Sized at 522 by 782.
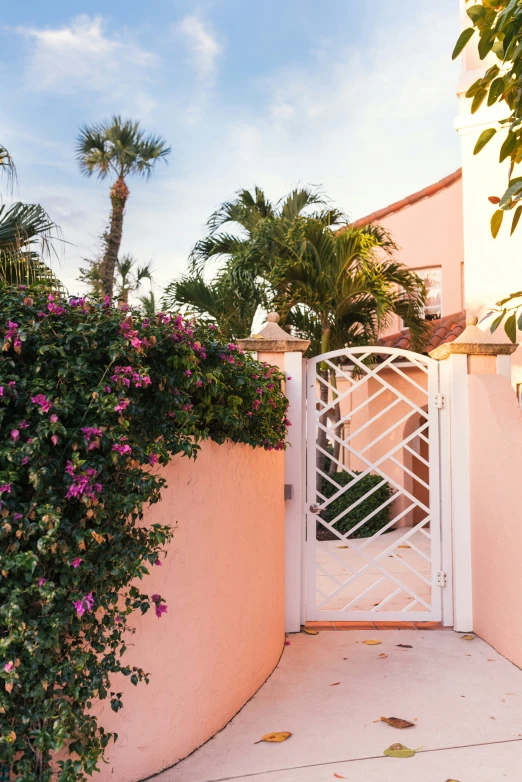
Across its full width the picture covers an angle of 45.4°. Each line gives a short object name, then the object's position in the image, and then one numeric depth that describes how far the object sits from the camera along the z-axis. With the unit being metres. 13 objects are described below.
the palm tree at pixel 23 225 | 7.50
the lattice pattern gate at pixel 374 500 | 5.57
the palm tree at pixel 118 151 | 16.91
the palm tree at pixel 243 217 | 11.38
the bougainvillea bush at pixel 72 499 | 2.15
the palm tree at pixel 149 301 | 19.57
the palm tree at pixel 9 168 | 5.77
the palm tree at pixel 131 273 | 20.09
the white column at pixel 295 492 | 5.32
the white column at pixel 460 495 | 5.41
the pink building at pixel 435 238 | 14.55
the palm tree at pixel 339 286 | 9.73
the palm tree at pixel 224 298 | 10.48
